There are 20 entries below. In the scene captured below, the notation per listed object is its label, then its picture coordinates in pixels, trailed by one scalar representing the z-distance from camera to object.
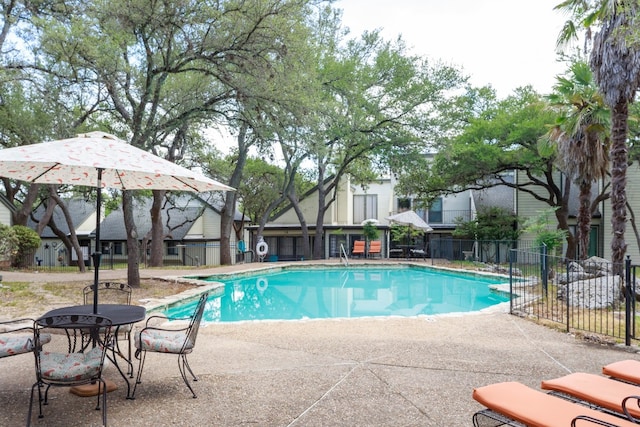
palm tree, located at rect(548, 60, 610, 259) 11.64
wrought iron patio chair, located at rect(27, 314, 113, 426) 3.37
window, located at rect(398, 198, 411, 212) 28.93
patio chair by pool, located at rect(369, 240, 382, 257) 25.92
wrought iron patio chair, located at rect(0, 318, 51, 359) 4.00
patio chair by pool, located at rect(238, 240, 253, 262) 24.41
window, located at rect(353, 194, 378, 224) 30.30
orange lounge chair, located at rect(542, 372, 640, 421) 3.00
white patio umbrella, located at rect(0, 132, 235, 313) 3.91
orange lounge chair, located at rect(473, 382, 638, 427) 2.63
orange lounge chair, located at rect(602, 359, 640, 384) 3.55
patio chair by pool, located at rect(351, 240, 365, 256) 26.12
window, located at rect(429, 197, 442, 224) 28.22
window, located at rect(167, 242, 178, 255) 29.33
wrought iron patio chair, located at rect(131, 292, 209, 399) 4.16
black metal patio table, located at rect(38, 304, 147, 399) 4.01
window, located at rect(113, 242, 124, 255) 30.66
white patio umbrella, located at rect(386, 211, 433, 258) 22.61
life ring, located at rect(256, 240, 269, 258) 23.25
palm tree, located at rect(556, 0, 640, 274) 8.52
